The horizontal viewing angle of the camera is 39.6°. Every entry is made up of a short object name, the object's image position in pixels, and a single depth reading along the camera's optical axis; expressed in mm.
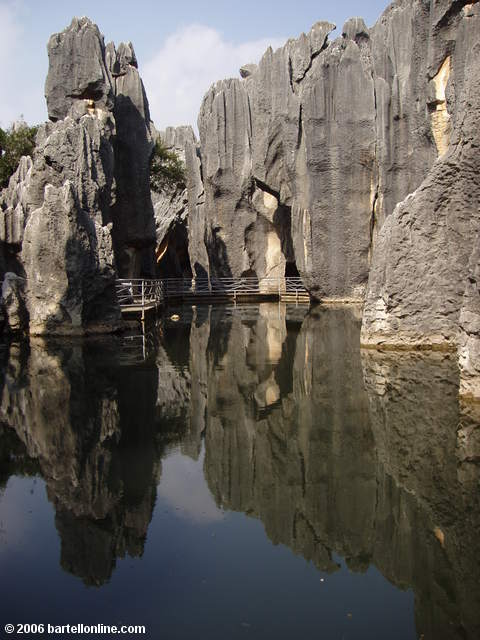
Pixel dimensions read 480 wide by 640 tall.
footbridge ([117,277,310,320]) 29281
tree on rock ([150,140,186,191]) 32156
